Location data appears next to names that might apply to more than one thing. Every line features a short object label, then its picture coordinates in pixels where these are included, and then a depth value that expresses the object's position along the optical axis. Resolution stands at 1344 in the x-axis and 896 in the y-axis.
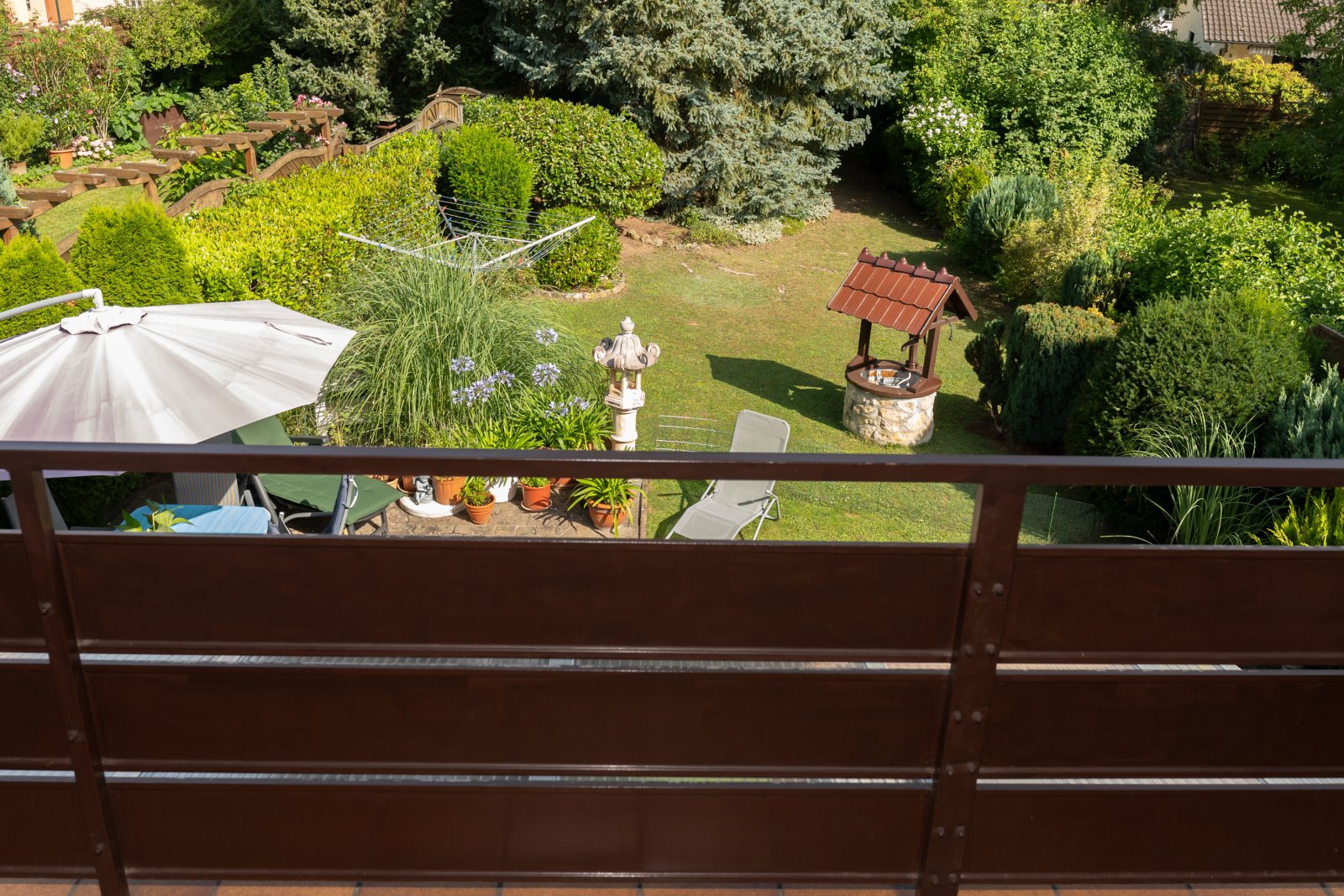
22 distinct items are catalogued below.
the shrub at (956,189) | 16.62
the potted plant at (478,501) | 7.80
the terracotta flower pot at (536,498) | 8.00
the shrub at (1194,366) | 7.84
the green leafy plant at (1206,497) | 7.12
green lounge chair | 6.24
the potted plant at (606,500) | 7.76
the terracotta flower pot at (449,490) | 7.86
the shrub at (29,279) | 6.52
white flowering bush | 17.67
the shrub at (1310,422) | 7.11
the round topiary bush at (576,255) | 13.36
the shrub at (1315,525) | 6.22
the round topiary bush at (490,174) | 13.91
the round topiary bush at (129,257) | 7.09
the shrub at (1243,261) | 9.88
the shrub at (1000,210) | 14.80
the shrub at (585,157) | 15.02
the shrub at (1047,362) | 9.69
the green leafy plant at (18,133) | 17.20
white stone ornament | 8.36
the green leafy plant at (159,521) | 5.09
